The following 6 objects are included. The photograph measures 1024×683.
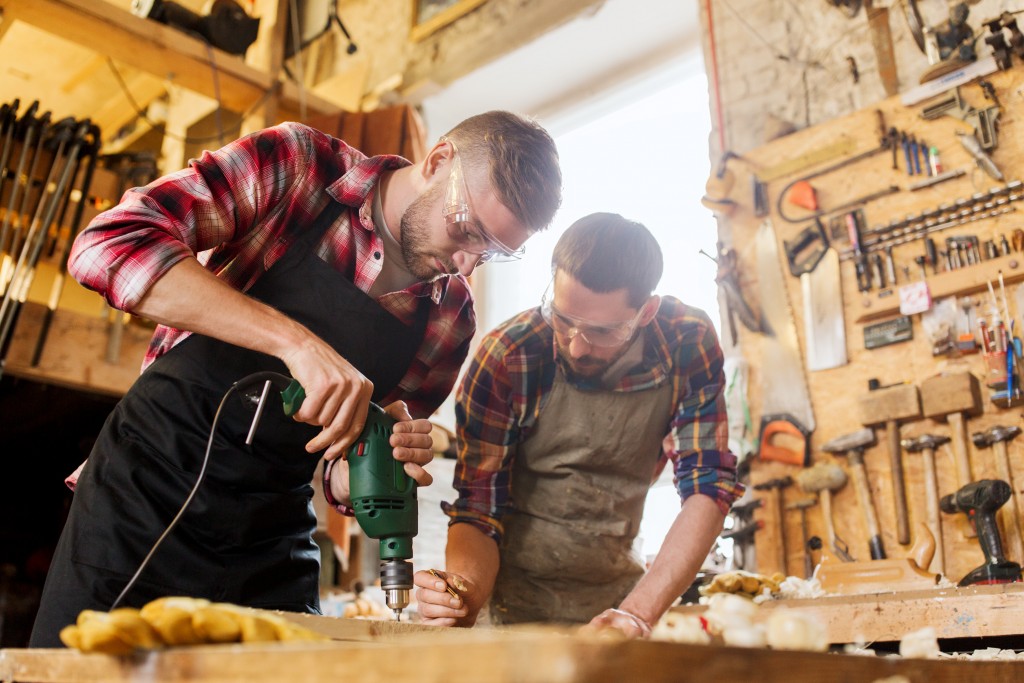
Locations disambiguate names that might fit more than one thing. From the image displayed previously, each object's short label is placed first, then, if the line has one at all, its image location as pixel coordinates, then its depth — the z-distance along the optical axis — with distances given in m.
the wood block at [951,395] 2.97
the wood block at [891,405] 3.11
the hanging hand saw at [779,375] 3.42
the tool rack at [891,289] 3.04
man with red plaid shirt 1.42
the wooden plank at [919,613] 1.98
